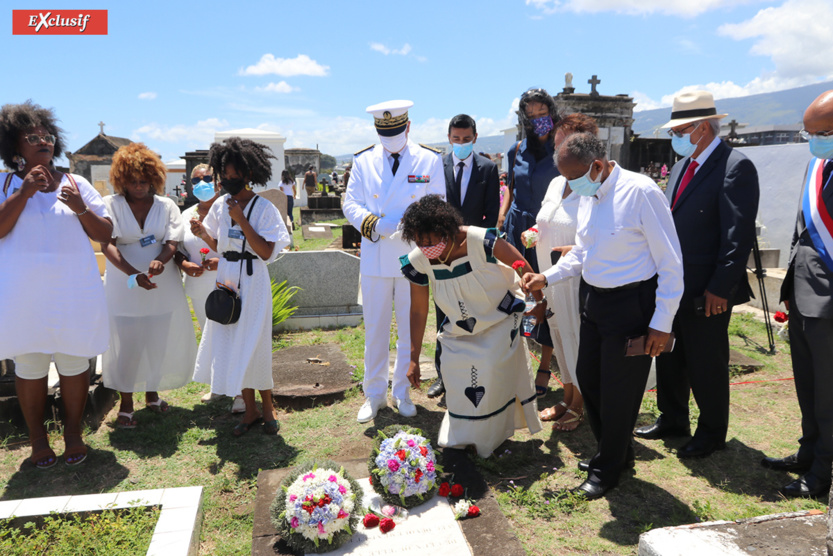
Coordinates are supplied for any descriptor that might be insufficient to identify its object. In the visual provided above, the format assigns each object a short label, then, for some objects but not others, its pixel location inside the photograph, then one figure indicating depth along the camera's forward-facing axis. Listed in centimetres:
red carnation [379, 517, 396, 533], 310
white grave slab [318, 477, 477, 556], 295
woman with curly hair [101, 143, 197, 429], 452
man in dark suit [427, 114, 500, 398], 521
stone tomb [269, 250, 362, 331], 754
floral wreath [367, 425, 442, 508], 327
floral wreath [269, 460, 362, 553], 291
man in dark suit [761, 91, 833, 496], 337
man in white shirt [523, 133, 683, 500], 309
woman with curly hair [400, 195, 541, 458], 364
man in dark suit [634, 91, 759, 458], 362
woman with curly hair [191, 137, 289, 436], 423
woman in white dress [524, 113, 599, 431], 414
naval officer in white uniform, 457
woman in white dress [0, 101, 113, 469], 378
